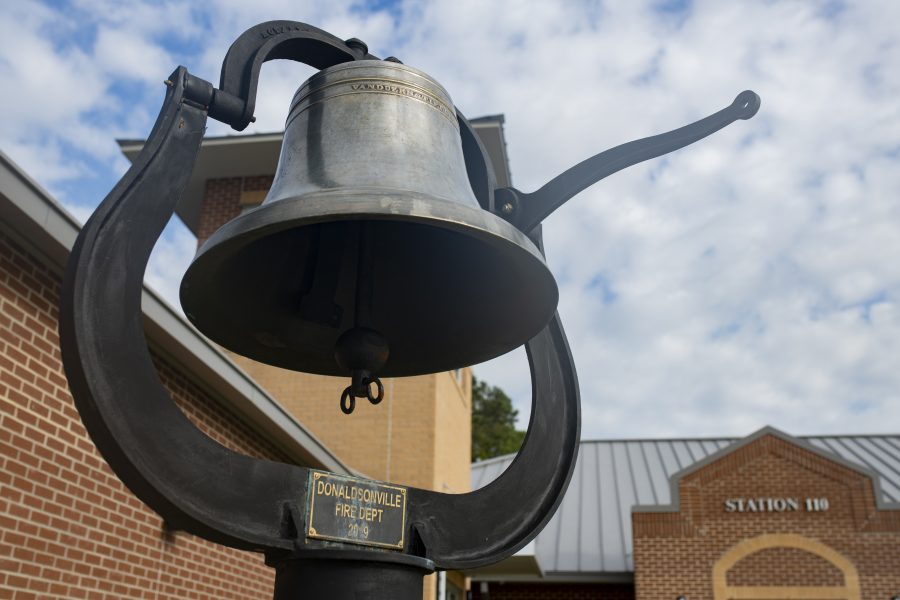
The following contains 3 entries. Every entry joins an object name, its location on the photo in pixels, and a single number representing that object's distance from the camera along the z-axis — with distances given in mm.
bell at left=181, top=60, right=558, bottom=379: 2785
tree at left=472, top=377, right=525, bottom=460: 44219
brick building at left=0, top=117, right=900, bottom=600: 5434
